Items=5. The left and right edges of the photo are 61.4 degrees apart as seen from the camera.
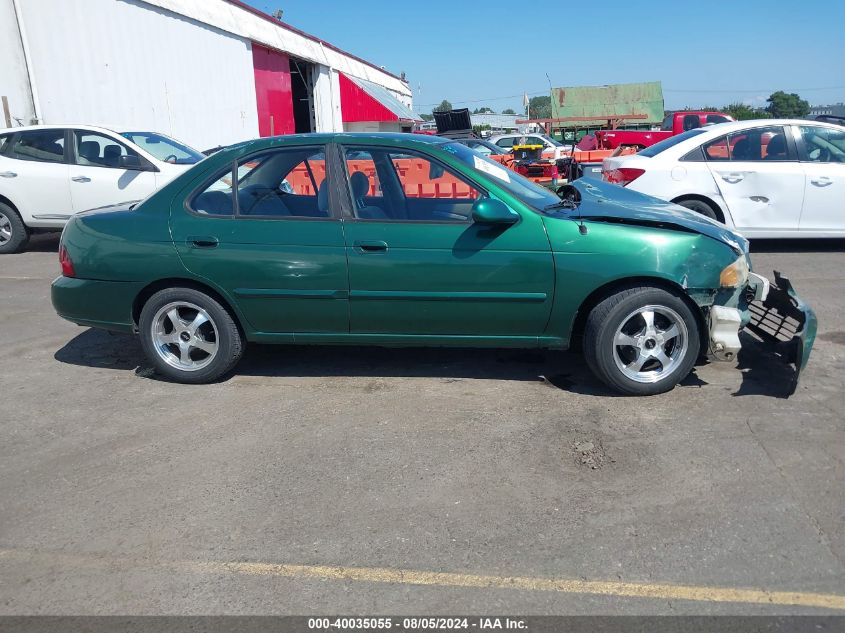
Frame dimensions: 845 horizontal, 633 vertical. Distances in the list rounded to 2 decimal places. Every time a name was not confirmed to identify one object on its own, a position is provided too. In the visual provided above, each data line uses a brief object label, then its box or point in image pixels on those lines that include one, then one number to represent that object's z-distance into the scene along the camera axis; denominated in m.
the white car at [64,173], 9.64
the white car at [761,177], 8.21
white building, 13.66
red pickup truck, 19.58
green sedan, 4.41
